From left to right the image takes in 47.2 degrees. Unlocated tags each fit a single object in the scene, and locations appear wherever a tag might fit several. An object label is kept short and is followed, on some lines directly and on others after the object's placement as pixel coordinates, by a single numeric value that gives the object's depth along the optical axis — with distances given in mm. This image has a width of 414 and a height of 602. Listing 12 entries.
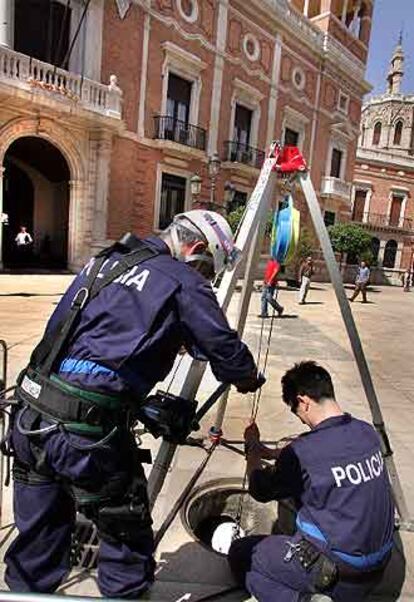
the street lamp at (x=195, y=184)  14568
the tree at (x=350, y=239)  24062
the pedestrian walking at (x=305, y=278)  14781
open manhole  2795
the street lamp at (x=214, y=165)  15554
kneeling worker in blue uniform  1714
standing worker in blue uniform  1580
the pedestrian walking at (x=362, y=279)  16906
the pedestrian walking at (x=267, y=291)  9368
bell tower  61188
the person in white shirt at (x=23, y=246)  16078
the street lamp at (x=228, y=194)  17859
